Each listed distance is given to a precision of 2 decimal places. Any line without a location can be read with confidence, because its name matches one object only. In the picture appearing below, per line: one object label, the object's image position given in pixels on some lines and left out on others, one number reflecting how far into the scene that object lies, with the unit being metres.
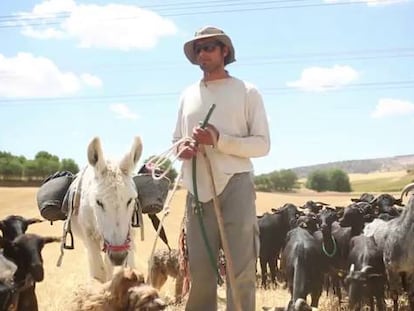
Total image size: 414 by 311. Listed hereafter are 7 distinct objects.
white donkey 5.99
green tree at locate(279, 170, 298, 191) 82.39
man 5.27
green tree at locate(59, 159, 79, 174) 73.31
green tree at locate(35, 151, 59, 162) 82.94
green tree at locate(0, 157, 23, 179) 69.25
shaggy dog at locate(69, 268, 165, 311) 4.07
